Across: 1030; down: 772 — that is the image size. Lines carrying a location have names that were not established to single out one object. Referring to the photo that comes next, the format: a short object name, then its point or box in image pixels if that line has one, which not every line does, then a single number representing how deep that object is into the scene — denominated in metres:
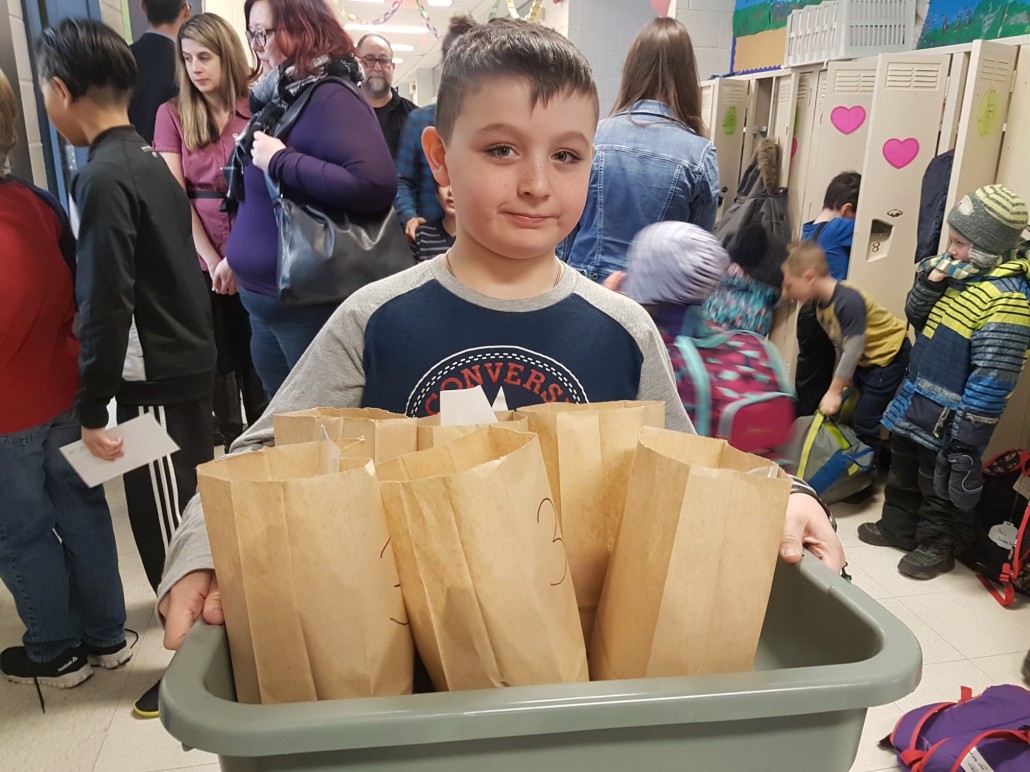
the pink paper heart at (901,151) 3.19
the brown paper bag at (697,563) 0.50
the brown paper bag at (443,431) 0.58
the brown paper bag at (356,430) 0.61
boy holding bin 0.80
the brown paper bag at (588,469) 0.61
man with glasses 2.87
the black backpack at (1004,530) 2.44
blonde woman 2.42
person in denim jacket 1.91
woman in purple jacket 1.63
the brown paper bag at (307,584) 0.47
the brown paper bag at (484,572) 0.48
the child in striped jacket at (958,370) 2.43
